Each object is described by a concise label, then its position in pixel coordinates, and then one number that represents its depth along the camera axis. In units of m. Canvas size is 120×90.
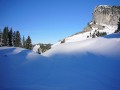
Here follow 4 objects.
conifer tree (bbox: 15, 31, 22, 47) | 42.76
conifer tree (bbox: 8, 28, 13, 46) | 40.19
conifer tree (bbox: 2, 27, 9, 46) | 39.45
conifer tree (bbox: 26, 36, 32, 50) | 37.29
